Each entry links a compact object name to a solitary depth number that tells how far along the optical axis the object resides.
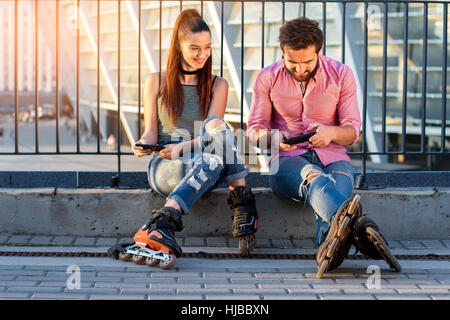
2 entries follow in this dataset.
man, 4.71
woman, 4.65
